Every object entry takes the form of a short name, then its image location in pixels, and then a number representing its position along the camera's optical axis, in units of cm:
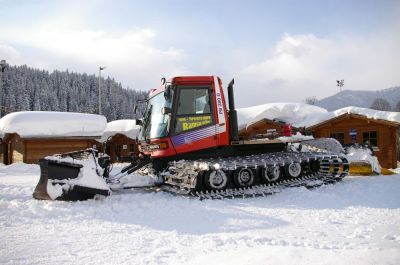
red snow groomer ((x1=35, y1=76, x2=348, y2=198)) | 811
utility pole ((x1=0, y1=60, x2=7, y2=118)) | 3396
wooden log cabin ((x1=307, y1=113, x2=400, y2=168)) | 1906
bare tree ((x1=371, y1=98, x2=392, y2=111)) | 9038
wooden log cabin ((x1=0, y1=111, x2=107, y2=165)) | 2652
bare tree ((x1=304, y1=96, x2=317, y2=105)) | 8315
